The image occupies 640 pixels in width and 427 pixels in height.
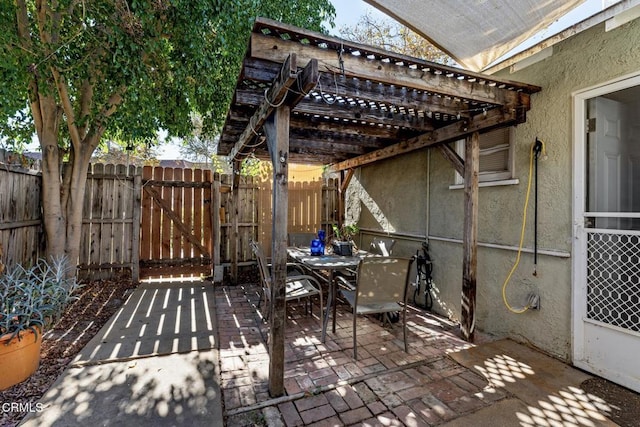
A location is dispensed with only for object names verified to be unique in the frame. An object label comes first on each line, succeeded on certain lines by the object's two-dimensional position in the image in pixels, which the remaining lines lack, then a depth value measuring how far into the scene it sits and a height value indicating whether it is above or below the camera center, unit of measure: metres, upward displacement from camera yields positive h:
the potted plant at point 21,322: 2.07 -0.84
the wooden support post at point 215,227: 5.22 -0.23
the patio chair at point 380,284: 2.69 -0.65
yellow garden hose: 2.89 -0.17
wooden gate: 5.14 -0.15
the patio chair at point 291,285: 3.27 -0.87
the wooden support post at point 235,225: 5.23 -0.20
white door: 2.33 -0.13
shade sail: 2.32 +1.68
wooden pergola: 1.97 +1.04
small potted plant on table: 4.10 -0.42
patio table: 3.20 -0.58
